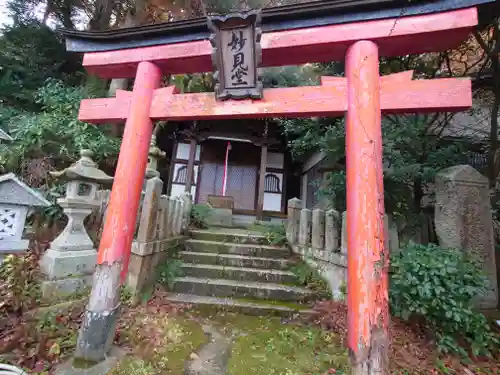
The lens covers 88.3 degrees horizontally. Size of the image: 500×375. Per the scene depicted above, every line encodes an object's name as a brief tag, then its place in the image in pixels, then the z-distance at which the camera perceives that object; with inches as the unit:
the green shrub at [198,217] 261.1
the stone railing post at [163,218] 185.9
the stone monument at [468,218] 153.7
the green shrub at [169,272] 174.3
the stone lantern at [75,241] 156.3
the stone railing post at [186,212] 234.3
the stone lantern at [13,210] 107.9
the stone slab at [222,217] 343.9
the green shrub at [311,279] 171.8
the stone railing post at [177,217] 215.0
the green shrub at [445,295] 115.1
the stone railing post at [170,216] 200.4
